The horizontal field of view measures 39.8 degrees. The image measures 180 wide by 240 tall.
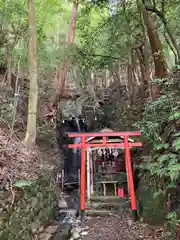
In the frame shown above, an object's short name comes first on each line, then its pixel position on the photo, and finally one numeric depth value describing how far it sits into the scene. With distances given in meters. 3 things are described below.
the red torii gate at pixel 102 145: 8.01
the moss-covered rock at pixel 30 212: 4.76
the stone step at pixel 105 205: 8.49
